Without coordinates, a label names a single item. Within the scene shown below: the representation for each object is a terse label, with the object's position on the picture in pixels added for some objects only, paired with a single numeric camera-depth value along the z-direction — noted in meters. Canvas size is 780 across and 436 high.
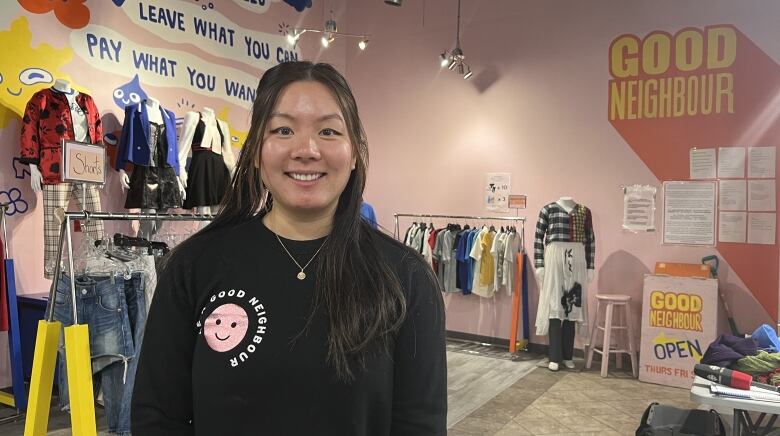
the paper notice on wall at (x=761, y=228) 4.85
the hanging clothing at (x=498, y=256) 5.75
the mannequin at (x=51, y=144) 3.94
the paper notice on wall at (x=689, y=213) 5.09
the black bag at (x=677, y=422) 2.62
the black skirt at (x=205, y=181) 4.91
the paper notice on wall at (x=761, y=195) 4.85
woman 1.00
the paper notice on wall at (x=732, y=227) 4.96
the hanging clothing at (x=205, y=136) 4.94
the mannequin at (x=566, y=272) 5.21
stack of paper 2.20
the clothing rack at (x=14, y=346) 3.78
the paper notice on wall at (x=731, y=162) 4.95
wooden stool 5.03
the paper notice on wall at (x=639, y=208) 5.30
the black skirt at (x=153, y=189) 4.51
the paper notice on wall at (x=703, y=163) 5.07
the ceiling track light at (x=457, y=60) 5.58
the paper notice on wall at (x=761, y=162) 4.84
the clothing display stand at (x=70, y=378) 2.16
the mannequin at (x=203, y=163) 4.91
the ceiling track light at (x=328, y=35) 5.64
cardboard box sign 4.65
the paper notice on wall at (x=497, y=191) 6.05
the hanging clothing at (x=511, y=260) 5.75
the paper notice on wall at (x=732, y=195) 4.95
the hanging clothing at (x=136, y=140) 4.44
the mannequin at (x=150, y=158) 4.46
